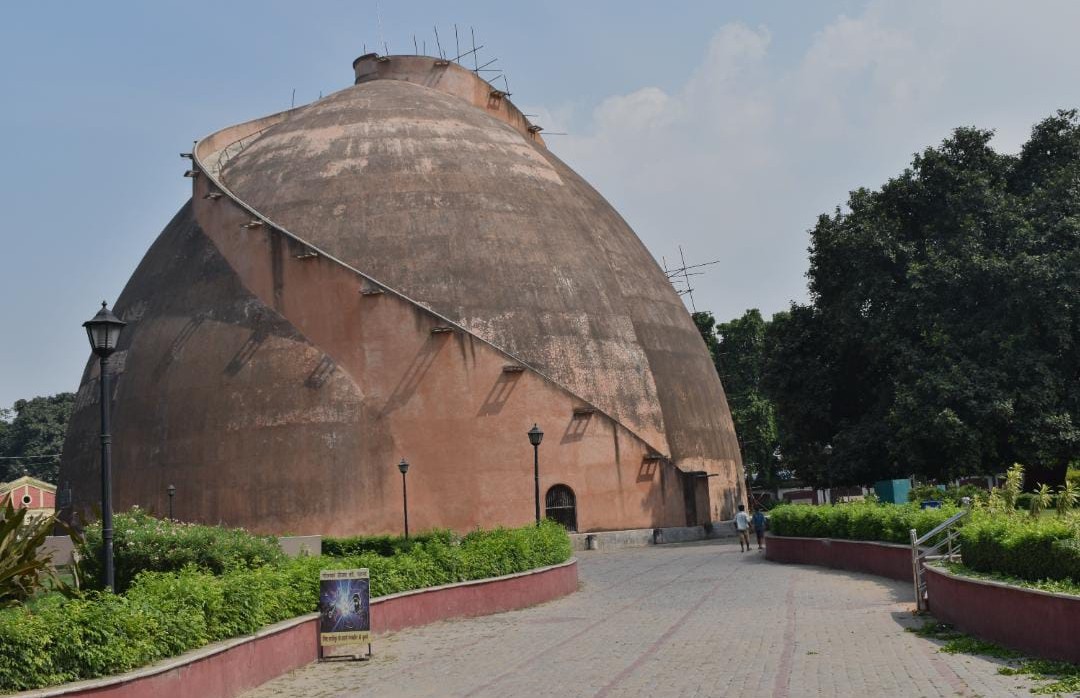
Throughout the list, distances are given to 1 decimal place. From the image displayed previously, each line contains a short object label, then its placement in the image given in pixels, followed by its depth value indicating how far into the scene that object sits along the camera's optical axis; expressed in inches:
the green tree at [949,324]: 1108.5
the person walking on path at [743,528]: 1088.8
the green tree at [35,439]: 3208.7
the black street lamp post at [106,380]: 427.8
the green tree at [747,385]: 2204.7
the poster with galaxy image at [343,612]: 481.1
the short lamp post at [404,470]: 1111.6
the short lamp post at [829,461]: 1256.6
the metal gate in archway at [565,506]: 1189.7
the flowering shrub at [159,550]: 540.7
